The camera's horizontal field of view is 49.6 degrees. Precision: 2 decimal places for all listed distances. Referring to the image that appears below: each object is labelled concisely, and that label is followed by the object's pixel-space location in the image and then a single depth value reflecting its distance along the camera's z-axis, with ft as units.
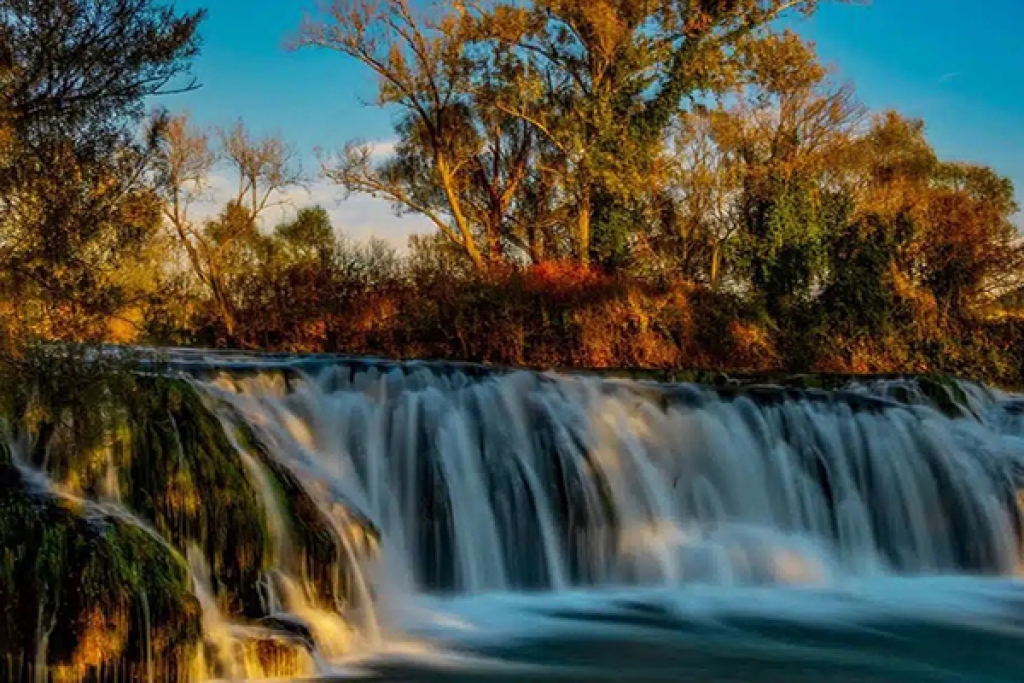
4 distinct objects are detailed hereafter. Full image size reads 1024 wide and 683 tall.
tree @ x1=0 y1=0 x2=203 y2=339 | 24.79
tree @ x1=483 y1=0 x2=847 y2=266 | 95.25
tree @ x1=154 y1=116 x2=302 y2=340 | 112.27
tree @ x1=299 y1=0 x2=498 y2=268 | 100.37
